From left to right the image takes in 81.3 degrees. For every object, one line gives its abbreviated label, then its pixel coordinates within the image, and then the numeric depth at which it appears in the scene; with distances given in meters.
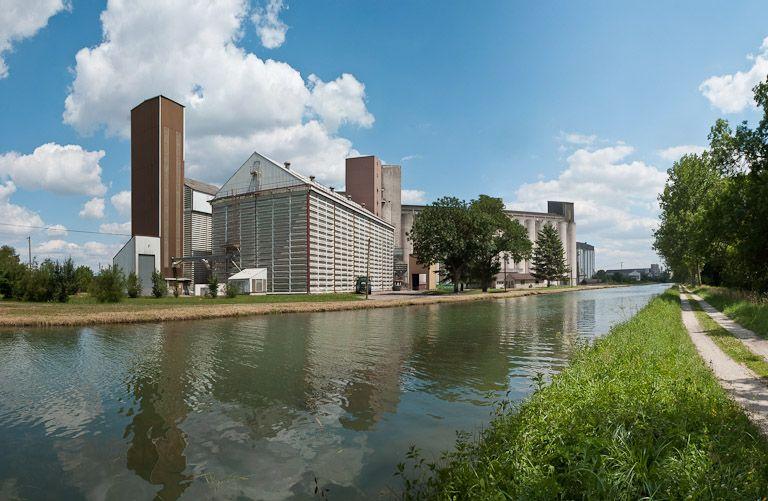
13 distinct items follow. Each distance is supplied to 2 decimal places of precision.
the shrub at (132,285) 45.91
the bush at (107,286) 40.19
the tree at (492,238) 67.62
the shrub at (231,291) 46.31
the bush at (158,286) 48.22
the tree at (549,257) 119.56
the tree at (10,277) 44.34
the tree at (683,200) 53.31
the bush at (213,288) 46.41
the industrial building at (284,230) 53.38
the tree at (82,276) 42.50
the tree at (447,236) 66.50
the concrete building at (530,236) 98.56
